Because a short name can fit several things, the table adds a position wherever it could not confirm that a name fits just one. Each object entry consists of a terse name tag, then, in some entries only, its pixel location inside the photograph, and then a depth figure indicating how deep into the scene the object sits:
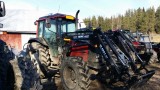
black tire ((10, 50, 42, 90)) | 2.33
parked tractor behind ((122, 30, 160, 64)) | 6.16
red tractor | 3.57
